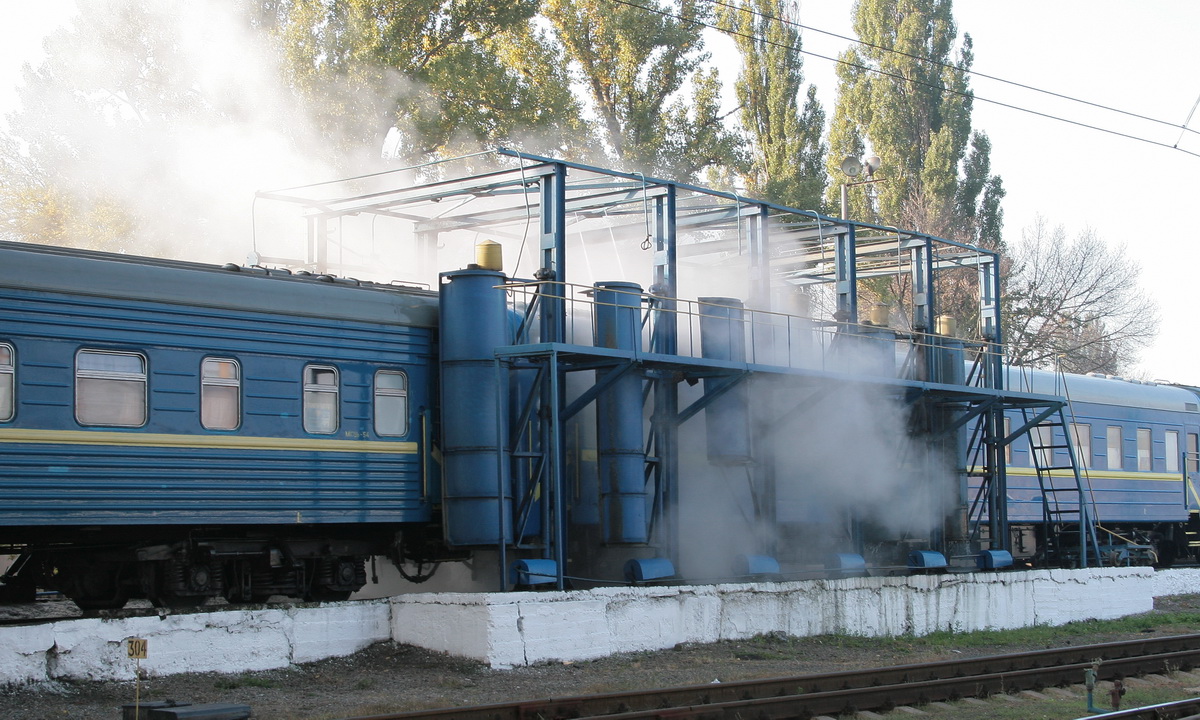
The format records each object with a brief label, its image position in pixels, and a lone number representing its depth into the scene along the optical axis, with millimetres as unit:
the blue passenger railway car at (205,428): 11812
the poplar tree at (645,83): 36219
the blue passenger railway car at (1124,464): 24453
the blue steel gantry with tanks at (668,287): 14828
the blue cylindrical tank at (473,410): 14148
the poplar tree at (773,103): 41906
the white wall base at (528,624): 11508
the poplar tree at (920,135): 43531
